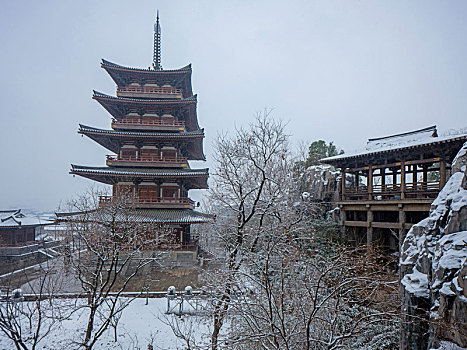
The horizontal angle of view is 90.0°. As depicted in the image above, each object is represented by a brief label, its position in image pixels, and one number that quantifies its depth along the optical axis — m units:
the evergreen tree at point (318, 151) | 24.78
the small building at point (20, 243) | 19.35
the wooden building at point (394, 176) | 11.72
